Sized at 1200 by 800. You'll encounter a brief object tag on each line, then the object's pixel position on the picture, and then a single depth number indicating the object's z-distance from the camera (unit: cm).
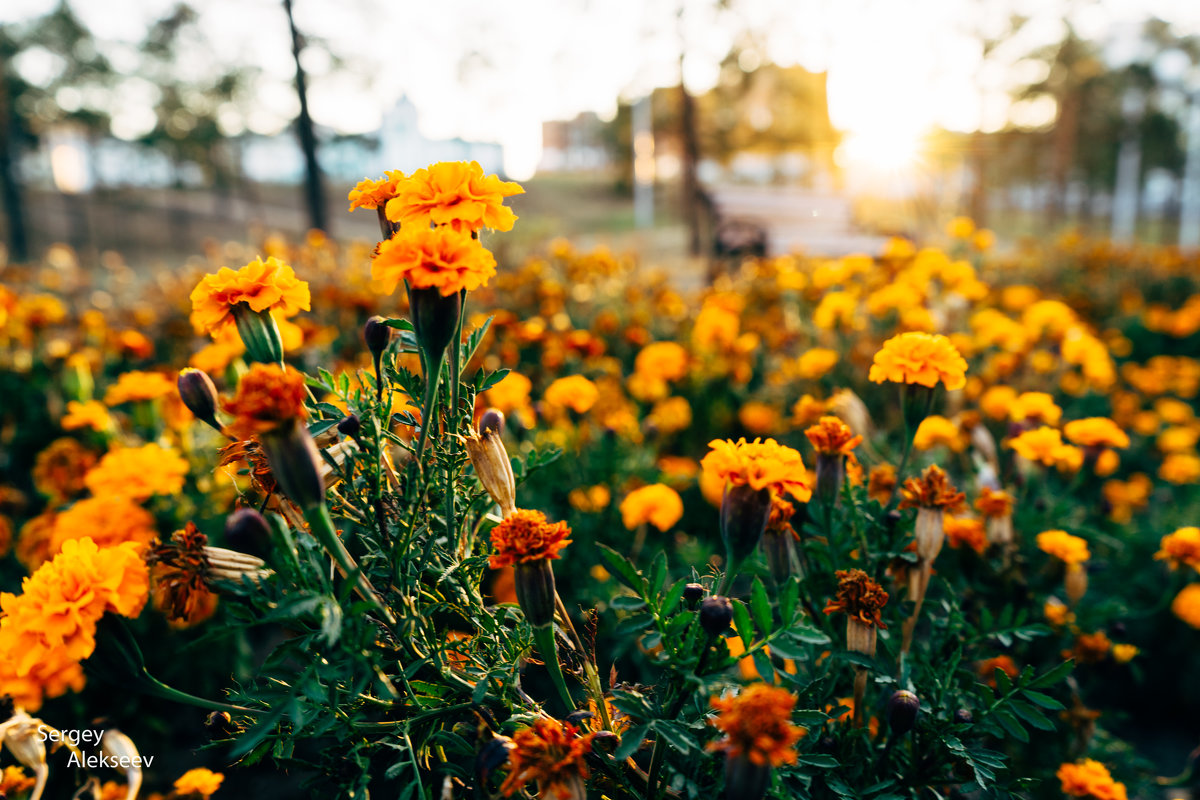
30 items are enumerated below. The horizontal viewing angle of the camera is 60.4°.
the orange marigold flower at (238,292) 42
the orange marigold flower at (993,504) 61
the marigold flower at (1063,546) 61
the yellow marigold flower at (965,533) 59
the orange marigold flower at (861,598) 46
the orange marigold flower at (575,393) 81
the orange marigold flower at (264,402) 36
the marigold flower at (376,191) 44
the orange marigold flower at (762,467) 42
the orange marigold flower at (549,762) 38
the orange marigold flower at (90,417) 75
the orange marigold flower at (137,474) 61
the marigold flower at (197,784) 50
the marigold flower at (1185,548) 63
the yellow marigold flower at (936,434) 75
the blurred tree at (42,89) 1159
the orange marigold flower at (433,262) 39
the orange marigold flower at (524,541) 40
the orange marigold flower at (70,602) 38
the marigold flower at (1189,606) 71
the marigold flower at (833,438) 50
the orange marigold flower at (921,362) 49
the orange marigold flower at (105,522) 56
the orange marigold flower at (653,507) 70
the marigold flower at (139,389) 75
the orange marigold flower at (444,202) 41
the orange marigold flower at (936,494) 49
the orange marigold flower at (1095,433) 73
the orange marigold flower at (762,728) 35
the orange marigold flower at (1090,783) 54
